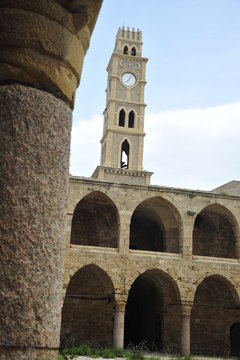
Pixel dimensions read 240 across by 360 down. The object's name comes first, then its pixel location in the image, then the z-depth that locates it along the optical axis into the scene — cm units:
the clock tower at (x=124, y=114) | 3409
